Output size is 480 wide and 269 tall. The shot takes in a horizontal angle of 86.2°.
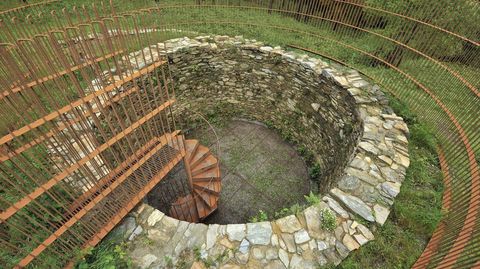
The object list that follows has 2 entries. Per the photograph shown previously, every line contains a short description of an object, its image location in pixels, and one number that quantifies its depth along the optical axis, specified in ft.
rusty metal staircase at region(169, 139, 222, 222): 23.00
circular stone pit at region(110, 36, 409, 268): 13.21
